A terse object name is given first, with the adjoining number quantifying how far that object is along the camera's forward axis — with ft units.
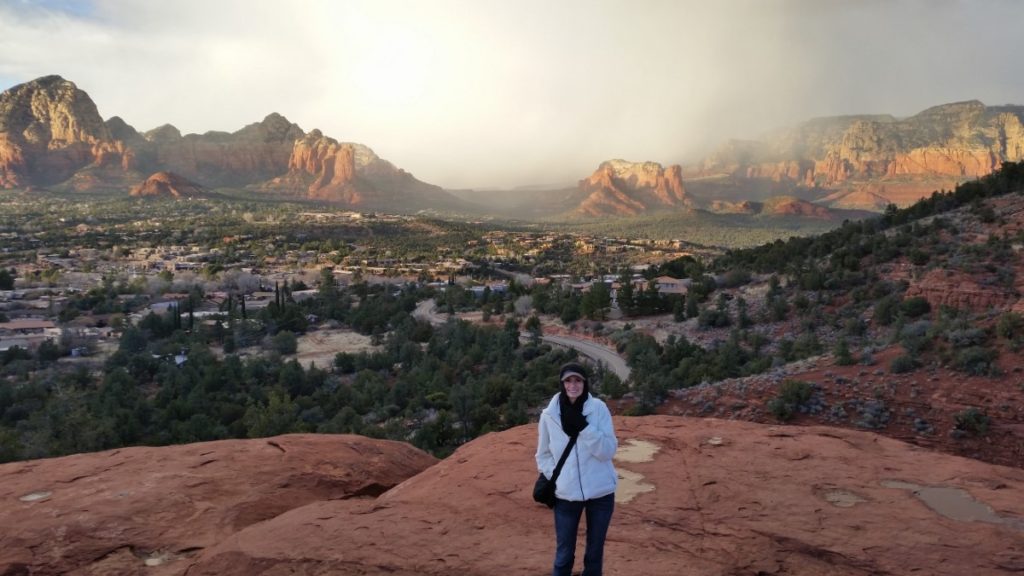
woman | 17.15
